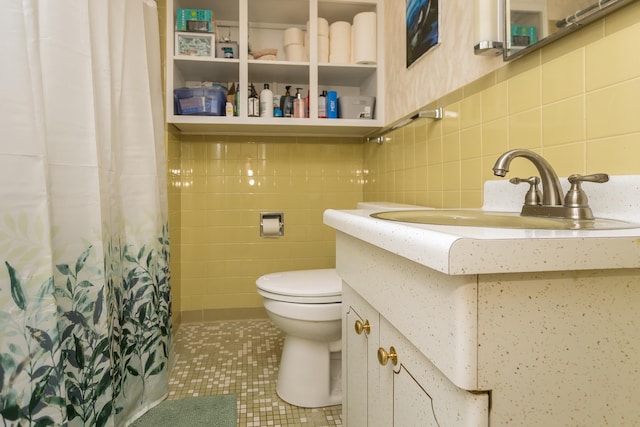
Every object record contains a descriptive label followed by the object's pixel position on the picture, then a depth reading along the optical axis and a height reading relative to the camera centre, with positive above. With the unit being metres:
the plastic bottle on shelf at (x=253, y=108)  2.01 +0.43
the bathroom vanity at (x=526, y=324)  0.44 -0.17
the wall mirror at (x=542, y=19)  0.77 +0.37
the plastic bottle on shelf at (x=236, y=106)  2.01 +0.44
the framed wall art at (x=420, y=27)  1.46 +0.64
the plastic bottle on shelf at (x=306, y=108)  2.08 +0.44
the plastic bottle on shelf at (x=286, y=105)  2.09 +0.45
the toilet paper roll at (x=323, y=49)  2.06 +0.75
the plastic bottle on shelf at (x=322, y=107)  2.09 +0.44
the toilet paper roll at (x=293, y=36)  2.08 +0.83
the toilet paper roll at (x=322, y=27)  2.05 +0.86
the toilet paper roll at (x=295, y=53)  2.08 +0.73
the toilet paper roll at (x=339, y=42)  2.06 +0.78
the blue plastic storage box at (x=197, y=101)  1.95 +0.46
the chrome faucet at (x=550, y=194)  0.69 -0.02
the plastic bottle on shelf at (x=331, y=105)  2.09 +0.45
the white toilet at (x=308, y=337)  1.43 -0.57
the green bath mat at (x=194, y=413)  1.35 -0.82
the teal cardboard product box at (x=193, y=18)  1.93 +0.87
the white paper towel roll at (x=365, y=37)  2.00 +0.79
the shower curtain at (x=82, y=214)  0.78 -0.06
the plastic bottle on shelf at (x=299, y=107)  2.06 +0.44
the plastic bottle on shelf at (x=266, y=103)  2.03 +0.46
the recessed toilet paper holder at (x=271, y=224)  2.36 -0.21
